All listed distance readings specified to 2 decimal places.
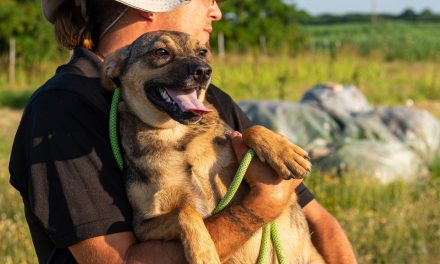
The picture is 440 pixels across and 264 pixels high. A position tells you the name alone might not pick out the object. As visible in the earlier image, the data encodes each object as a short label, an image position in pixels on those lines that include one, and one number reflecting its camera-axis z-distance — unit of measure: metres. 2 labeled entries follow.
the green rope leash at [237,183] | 2.95
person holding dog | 2.75
